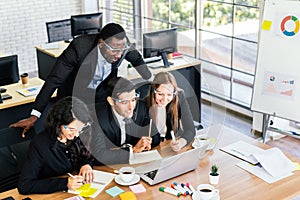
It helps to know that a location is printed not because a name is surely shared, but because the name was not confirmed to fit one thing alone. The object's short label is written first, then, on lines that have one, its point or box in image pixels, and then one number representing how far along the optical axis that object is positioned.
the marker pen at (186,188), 2.44
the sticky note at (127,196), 2.39
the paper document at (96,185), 2.44
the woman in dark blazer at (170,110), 2.91
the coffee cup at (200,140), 2.89
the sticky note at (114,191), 2.43
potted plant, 2.52
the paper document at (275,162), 2.64
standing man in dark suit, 3.16
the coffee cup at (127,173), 2.52
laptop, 2.52
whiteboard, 3.69
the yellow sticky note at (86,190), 2.43
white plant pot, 2.52
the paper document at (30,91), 4.28
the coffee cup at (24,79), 4.48
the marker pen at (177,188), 2.43
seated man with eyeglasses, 2.74
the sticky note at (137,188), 2.47
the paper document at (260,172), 2.58
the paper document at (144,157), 2.74
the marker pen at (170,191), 2.43
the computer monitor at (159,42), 4.82
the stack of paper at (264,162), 2.62
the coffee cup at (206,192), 2.35
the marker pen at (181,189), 2.43
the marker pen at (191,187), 2.46
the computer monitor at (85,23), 5.74
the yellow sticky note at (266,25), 3.81
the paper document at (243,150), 2.80
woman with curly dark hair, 2.44
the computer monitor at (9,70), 4.46
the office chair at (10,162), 2.97
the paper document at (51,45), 5.61
